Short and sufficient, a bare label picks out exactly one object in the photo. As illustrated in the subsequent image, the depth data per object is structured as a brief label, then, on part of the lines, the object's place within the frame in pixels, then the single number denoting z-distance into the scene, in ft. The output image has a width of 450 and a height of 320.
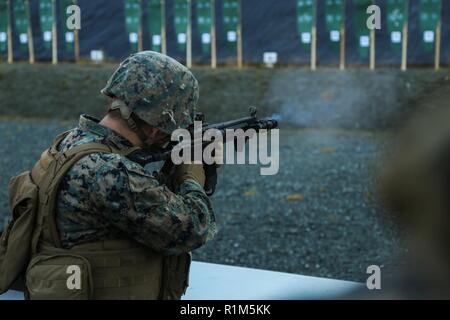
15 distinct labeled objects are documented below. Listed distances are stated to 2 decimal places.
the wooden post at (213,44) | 34.68
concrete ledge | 7.83
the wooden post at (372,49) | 32.17
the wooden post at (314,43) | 33.04
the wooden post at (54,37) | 37.58
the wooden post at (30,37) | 37.91
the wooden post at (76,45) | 37.47
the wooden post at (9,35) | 38.20
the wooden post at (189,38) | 34.83
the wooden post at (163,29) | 35.01
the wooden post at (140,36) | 35.83
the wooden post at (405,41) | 31.65
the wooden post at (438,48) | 31.71
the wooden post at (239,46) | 34.37
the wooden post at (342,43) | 32.40
